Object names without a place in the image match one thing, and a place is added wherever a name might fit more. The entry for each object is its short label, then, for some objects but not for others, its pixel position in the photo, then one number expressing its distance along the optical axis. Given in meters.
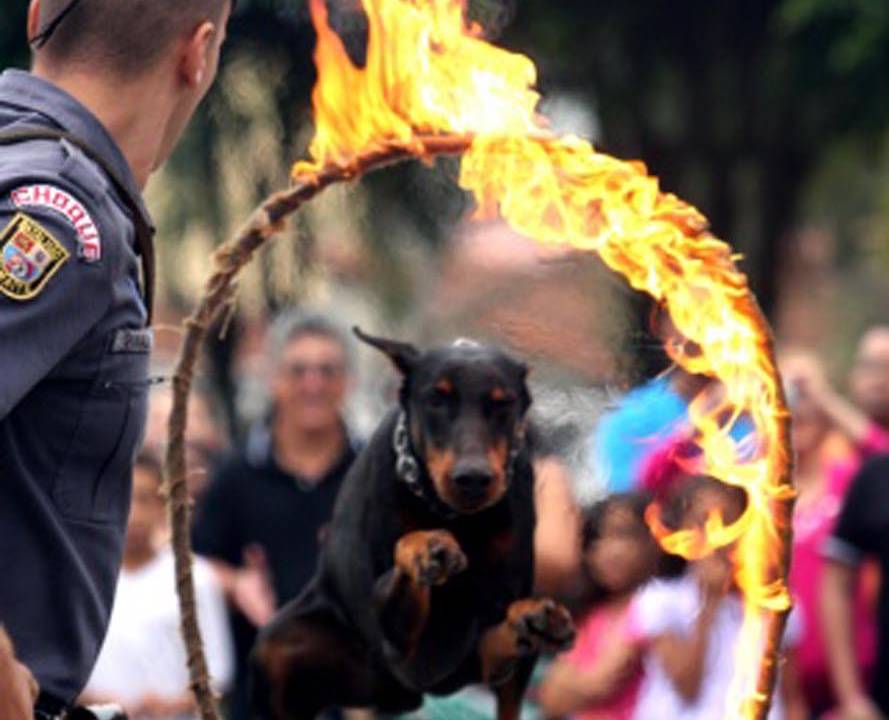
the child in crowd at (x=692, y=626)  8.79
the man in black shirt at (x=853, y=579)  15.80
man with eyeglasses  13.06
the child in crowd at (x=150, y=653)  14.54
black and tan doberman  8.59
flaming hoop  8.43
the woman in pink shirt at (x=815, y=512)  16.42
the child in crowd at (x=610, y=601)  8.89
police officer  6.42
